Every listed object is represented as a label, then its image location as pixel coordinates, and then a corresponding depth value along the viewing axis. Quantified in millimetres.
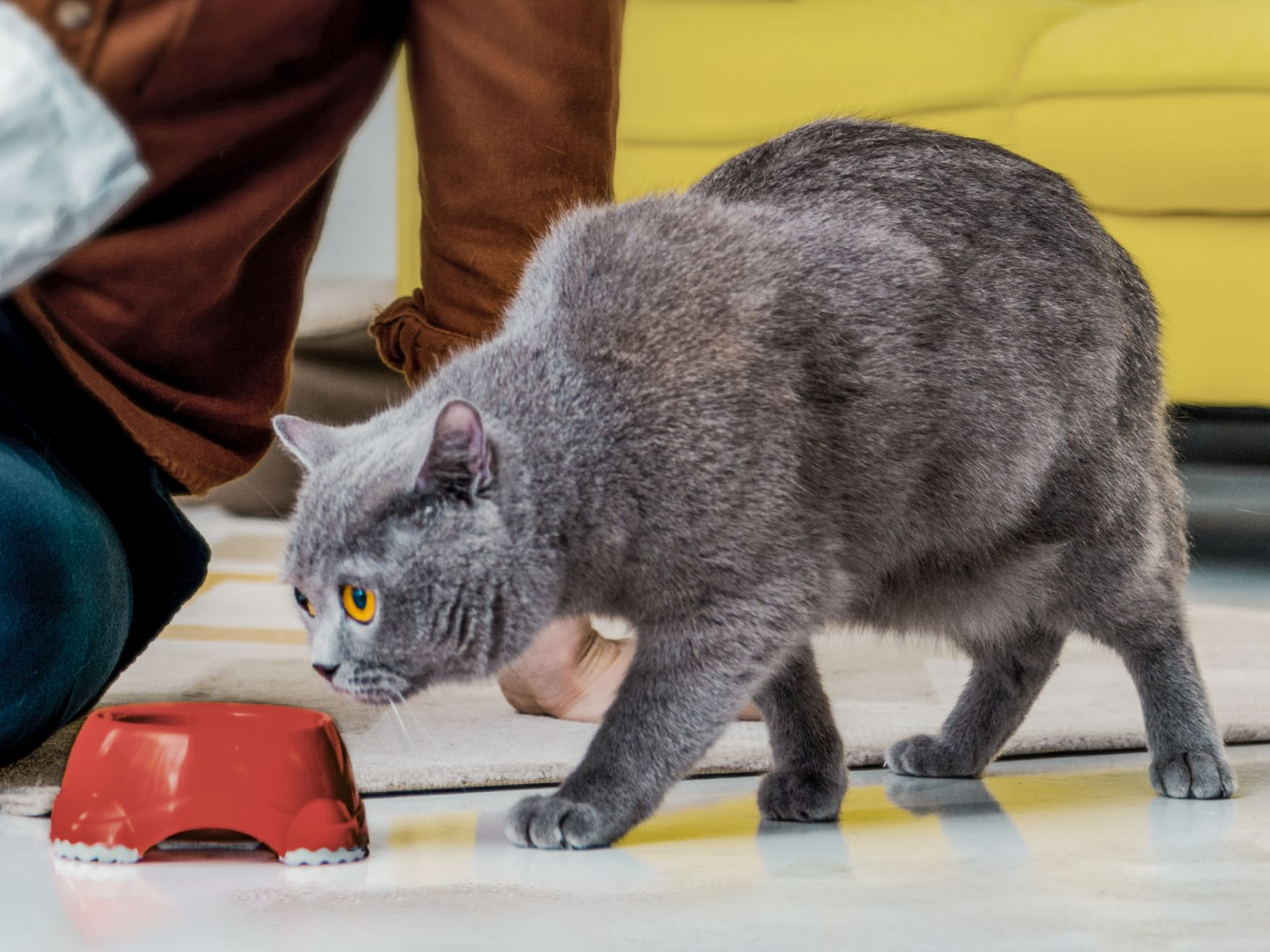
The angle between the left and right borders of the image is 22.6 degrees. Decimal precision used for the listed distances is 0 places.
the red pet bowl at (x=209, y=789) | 1277
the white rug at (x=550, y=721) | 1444
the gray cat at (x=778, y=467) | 1287
